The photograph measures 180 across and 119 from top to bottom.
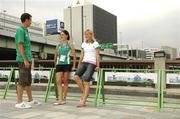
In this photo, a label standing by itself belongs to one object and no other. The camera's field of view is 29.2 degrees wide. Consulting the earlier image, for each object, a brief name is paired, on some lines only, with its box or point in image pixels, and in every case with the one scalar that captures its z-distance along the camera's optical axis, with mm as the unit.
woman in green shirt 8375
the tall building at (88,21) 83750
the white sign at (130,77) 8000
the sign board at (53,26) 124062
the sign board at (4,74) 10872
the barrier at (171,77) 7699
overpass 37969
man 7809
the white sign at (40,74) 9984
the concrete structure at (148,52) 169500
